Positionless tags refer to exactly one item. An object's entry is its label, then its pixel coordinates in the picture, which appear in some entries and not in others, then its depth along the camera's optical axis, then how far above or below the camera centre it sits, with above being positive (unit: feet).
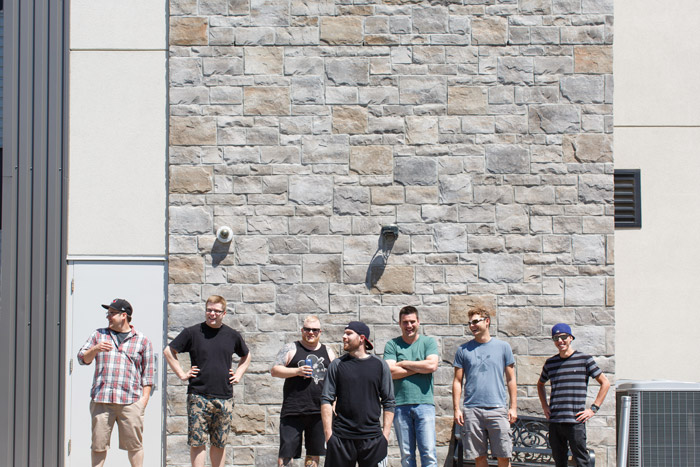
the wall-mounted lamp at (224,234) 28.30 +0.28
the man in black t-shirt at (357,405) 19.89 -4.19
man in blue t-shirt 23.91 -4.66
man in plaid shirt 23.81 -4.24
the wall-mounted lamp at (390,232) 28.25 +0.41
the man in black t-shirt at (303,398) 23.36 -4.68
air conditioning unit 24.23 -5.59
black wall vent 31.81 +1.94
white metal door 28.37 -2.88
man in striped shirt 23.12 -4.54
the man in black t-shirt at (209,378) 24.09 -4.23
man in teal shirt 24.04 -4.56
